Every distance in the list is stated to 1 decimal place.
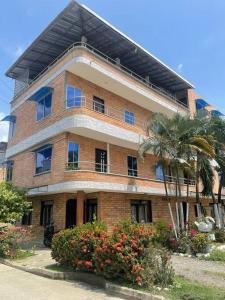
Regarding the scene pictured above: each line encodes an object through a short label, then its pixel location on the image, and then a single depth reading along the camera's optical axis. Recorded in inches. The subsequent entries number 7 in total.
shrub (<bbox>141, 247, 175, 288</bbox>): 242.6
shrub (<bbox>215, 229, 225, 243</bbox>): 582.5
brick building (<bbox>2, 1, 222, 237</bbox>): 523.6
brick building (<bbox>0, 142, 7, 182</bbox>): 840.2
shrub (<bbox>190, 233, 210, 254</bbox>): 443.2
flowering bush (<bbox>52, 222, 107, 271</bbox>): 282.8
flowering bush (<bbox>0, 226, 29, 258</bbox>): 408.2
